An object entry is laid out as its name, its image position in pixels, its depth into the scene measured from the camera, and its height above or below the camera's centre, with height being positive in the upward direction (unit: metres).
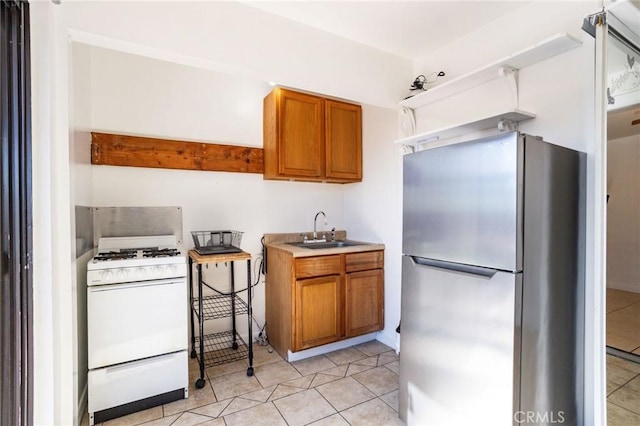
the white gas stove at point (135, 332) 1.83 -0.75
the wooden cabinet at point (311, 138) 2.80 +0.67
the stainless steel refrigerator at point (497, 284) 1.35 -0.36
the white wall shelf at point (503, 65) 1.61 +0.85
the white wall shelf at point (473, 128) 1.80 +0.53
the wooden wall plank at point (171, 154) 2.39 +0.47
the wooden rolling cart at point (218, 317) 2.63 -0.99
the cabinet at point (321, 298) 2.56 -0.78
